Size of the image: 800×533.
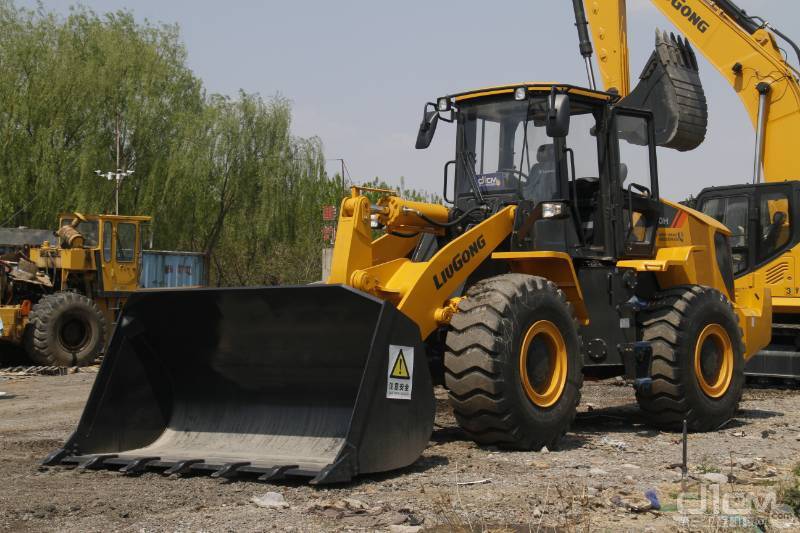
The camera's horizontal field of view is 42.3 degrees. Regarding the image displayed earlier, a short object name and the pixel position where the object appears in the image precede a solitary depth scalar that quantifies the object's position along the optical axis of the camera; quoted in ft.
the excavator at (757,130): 44.78
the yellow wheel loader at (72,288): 56.85
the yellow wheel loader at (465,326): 23.21
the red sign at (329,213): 116.14
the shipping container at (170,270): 91.86
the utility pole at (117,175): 107.62
